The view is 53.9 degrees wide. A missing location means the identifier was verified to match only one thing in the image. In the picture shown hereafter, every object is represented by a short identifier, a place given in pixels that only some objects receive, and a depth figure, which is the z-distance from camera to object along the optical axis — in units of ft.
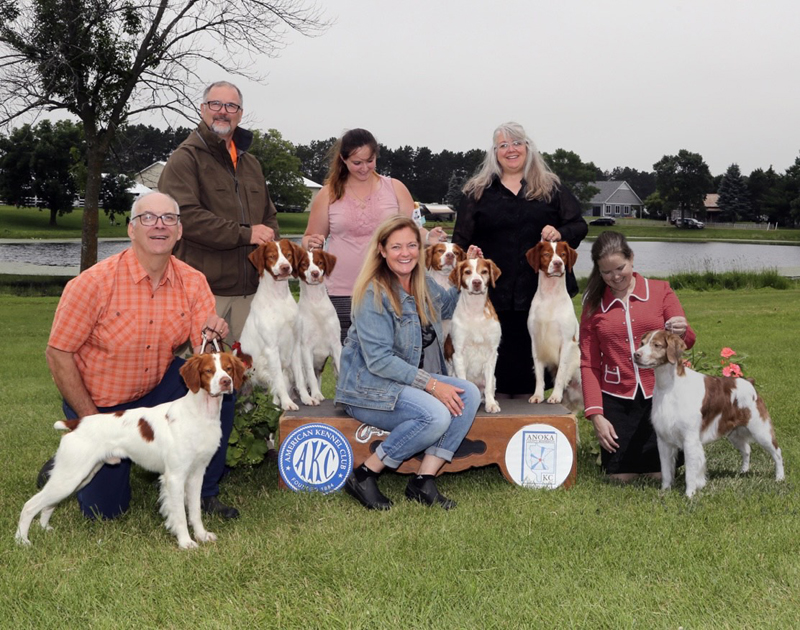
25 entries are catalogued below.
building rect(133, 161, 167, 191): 146.78
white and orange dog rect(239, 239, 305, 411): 15.48
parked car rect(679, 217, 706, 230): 219.41
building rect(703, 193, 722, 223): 254.63
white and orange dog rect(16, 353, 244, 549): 11.95
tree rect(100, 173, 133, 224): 139.33
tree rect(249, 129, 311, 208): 167.53
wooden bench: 14.96
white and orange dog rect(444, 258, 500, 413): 15.53
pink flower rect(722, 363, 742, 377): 16.05
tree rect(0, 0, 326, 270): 46.91
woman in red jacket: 14.93
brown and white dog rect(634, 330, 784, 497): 13.56
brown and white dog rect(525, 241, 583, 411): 16.01
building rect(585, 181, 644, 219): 298.56
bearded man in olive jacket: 15.88
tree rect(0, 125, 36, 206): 155.02
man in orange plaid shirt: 12.64
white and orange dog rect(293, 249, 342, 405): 16.15
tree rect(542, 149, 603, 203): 242.37
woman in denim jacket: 13.88
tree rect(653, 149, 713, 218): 236.63
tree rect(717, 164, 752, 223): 242.37
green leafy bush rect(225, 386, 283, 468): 14.88
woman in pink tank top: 17.26
